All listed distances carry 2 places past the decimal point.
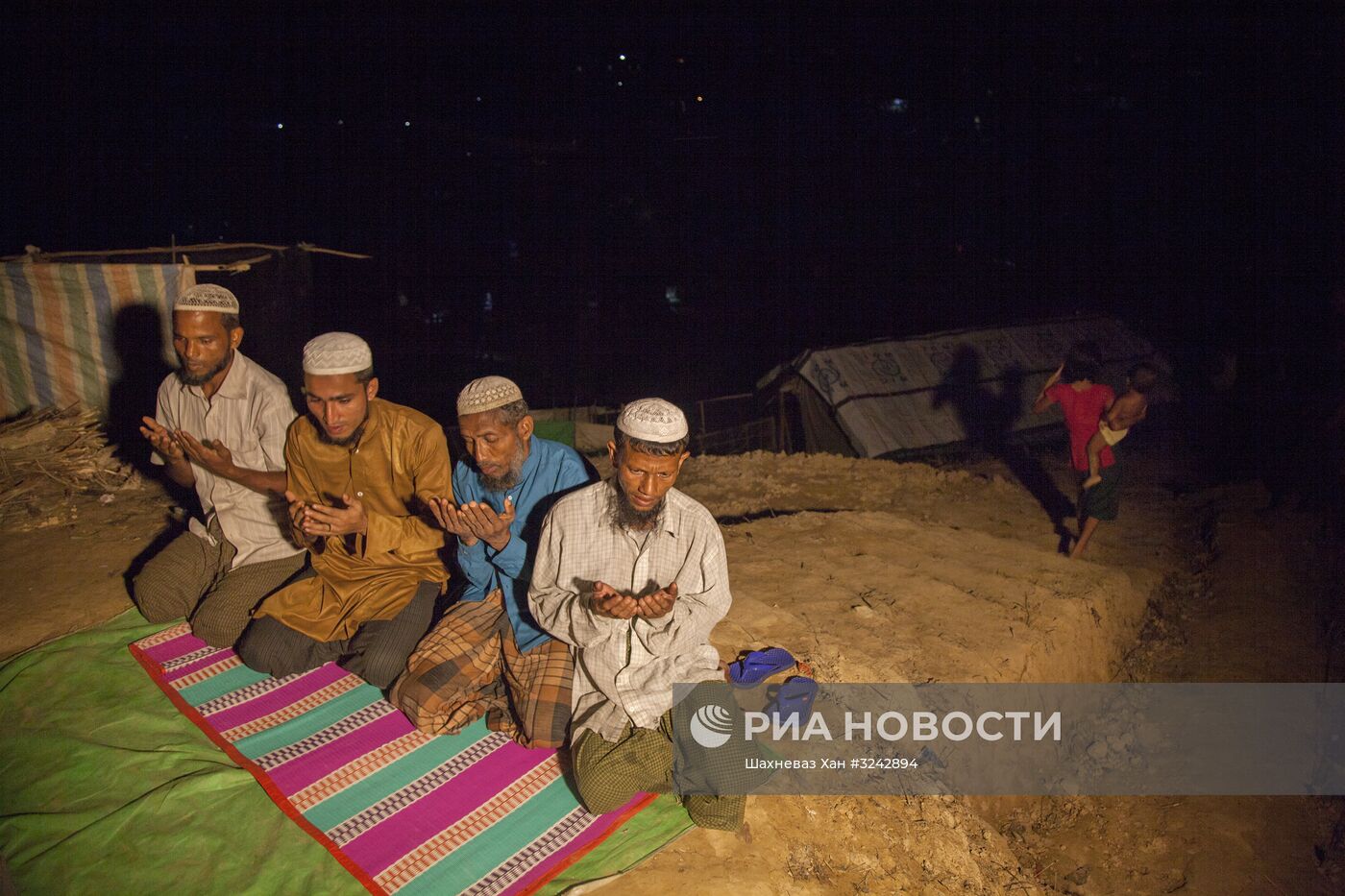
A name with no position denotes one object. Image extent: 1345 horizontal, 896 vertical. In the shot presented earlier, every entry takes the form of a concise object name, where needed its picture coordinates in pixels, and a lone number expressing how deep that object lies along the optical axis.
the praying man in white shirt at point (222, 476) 3.93
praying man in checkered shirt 3.00
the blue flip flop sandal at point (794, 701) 3.67
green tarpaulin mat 2.76
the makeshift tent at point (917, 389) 10.78
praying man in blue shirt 3.33
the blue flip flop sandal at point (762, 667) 3.88
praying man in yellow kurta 3.69
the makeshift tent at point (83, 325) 6.68
